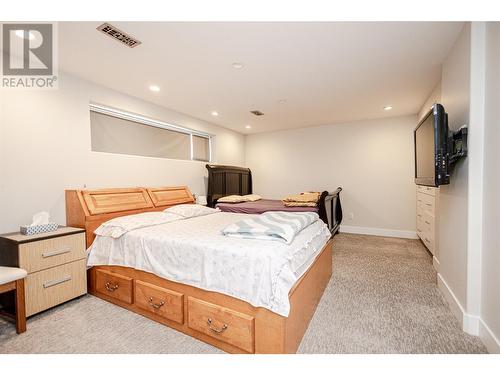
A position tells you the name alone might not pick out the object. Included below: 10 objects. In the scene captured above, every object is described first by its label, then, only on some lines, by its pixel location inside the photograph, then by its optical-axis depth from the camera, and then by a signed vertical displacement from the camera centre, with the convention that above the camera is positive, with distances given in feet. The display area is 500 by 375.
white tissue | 7.10 -1.04
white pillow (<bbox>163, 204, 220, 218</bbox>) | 9.60 -1.17
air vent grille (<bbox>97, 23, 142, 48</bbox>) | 5.95 +4.06
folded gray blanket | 5.60 -1.16
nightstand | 6.23 -2.26
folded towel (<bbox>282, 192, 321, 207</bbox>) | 12.49 -0.96
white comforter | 4.68 -1.84
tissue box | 6.70 -1.32
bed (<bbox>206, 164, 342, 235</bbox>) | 12.32 -0.94
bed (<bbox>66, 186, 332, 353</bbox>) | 4.68 -2.41
